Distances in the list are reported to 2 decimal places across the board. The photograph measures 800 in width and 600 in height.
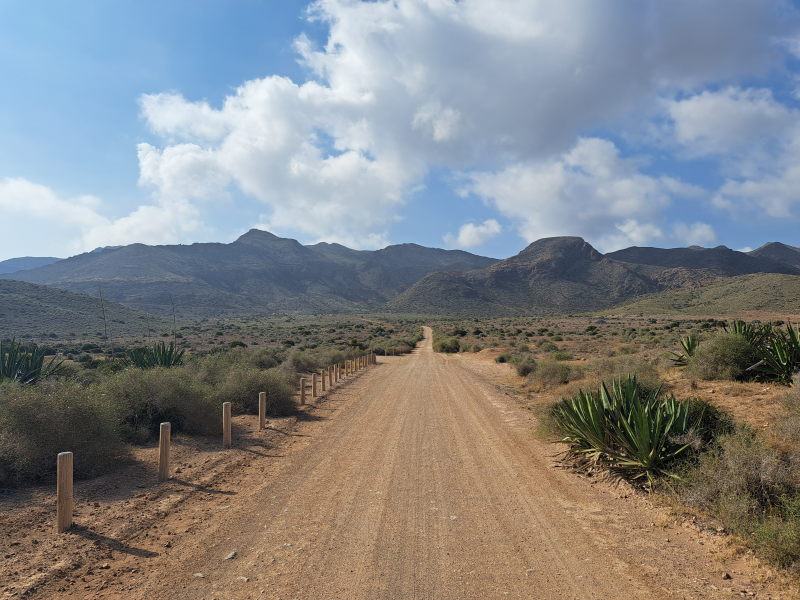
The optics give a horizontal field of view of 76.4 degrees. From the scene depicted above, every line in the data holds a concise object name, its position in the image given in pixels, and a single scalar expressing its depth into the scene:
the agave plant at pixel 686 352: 14.99
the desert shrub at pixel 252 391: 14.95
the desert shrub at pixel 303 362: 27.72
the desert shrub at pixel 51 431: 7.80
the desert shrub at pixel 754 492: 4.97
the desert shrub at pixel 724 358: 12.12
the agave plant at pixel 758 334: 12.46
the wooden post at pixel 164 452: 8.46
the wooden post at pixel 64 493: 6.20
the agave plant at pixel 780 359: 11.05
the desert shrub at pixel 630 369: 11.49
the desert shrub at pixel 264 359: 24.79
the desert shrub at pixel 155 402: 11.12
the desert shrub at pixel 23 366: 14.11
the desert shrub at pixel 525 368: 23.95
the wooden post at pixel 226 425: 10.93
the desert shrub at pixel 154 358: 16.81
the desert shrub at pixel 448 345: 45.12
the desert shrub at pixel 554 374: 18.91
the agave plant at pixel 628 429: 7.65
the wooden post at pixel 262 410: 12.82
